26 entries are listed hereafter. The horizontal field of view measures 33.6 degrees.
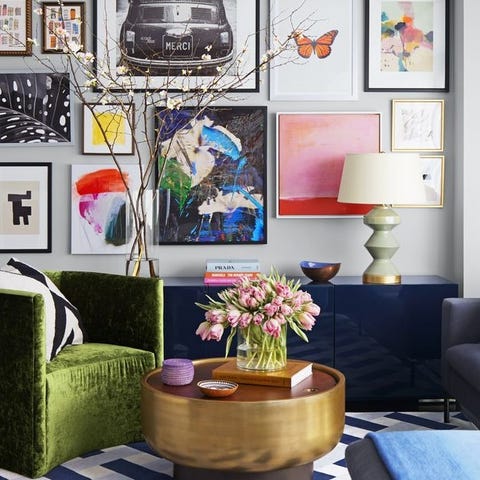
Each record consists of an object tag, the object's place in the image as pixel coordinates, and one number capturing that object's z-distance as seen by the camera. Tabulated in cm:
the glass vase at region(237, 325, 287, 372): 281
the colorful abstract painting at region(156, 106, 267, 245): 421
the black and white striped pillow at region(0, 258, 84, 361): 323
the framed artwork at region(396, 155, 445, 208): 423
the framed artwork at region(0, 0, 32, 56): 418
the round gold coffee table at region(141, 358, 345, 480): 256
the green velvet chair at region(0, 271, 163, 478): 297
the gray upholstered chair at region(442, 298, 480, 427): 328
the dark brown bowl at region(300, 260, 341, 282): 392
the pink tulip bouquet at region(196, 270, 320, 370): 275
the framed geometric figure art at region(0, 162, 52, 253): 420
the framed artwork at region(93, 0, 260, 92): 418
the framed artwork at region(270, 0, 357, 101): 420
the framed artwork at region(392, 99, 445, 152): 423
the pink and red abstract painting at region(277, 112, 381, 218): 421
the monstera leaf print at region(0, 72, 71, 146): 418
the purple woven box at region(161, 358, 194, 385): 280
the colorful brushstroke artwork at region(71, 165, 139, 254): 420
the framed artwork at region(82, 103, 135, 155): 419
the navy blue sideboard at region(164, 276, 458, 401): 387
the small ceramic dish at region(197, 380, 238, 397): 263
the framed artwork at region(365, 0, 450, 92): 421
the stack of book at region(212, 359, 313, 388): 277
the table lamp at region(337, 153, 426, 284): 384
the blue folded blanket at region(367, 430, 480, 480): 159
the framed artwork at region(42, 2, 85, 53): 418
